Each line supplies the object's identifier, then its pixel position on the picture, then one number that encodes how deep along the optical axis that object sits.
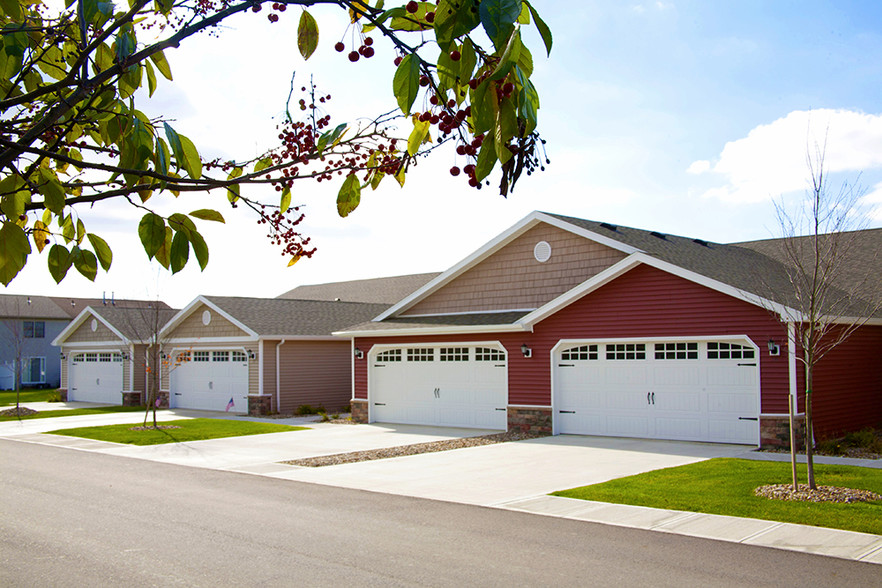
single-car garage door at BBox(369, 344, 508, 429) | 20.23
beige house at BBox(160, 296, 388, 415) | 26.64
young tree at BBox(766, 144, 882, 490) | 11.47
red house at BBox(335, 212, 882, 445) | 15.80
